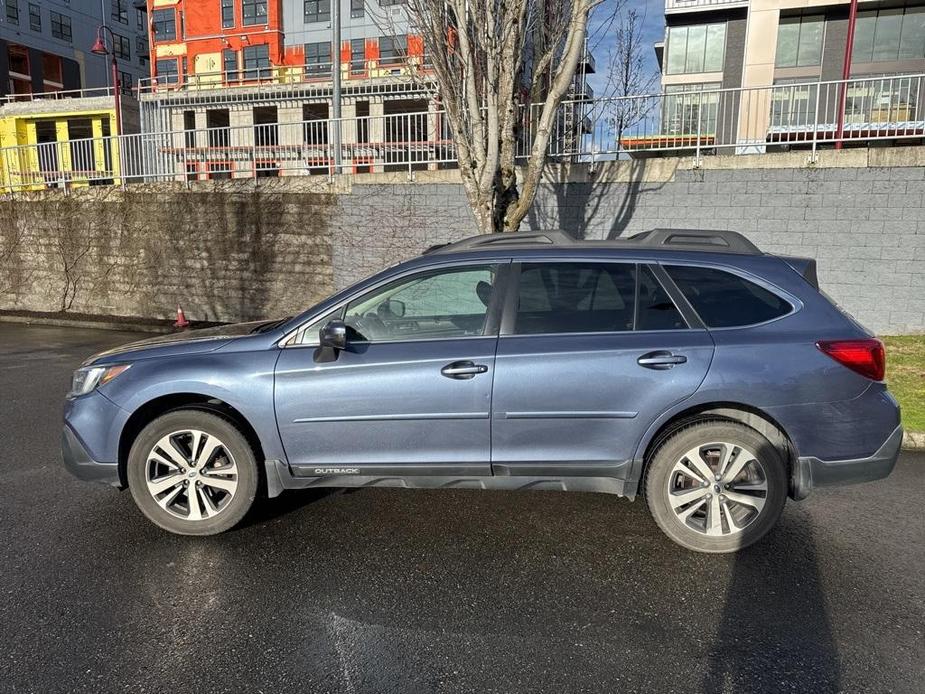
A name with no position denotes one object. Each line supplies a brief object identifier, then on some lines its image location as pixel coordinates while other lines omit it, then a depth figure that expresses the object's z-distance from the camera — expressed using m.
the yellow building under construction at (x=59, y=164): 14.03
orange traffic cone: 12.27
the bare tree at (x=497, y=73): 7.09
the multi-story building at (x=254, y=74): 13.28
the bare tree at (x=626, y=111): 9.53
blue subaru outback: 3.30
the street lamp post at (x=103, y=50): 16.95
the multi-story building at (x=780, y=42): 27.11
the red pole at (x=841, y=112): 8.89
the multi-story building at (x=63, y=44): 46.72
